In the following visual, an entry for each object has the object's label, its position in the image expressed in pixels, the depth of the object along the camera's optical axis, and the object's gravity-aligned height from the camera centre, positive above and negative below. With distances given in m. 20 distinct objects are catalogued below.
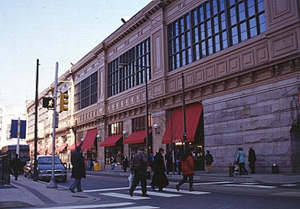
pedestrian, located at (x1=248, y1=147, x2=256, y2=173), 21.41 -0.26
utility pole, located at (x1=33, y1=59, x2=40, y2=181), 22.25 +0.85
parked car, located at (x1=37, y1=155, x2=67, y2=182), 22.34 -0.86
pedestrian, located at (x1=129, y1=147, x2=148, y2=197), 12.63 -0.53
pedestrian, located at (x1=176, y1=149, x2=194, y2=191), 13.88 -0.54
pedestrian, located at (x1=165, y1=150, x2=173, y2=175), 25.21 -0.50
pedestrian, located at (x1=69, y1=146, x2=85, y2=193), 12.99 -0.35
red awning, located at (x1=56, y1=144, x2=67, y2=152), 57.71 +1.28
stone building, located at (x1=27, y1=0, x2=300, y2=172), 21.11 +5.56
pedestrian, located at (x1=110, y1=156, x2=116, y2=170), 36.94 -0.95
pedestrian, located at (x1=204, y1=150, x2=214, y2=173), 24.75 -0.40
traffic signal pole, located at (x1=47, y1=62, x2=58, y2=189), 16.61 +0.75
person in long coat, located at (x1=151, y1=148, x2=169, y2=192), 14.34 -0.81
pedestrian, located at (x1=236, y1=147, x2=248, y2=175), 20.92 -0.42
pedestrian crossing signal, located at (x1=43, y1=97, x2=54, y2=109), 17.61 +2.65
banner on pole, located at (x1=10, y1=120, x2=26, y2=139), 32.78 +2.50
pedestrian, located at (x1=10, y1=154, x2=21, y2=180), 23.10 -0.62
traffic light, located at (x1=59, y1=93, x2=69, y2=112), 16.39 +2.46
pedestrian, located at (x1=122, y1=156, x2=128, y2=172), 33.12 -0.79
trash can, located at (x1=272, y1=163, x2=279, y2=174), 20.38 -0.95
